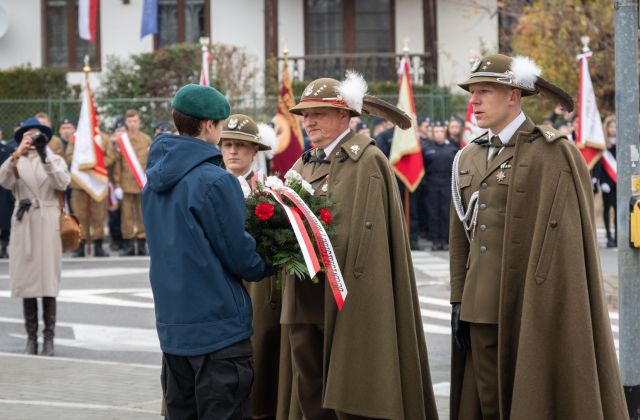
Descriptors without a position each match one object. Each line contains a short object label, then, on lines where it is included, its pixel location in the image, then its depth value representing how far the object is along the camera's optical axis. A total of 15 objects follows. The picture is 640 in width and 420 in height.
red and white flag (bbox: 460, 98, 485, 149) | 19.72
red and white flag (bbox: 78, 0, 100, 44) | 28.81
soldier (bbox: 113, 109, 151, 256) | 20.55
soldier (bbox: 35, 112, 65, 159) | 20.36
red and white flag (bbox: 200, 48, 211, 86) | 18.38
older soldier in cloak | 6.77
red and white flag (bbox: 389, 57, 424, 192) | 20.56
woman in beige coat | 11.36
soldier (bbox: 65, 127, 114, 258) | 20.48
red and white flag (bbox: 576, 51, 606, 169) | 19.75
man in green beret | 5.64
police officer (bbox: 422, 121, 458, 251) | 21.03
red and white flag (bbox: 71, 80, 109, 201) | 20.12
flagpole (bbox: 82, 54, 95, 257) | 20.38
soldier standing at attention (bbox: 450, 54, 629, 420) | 6.32
